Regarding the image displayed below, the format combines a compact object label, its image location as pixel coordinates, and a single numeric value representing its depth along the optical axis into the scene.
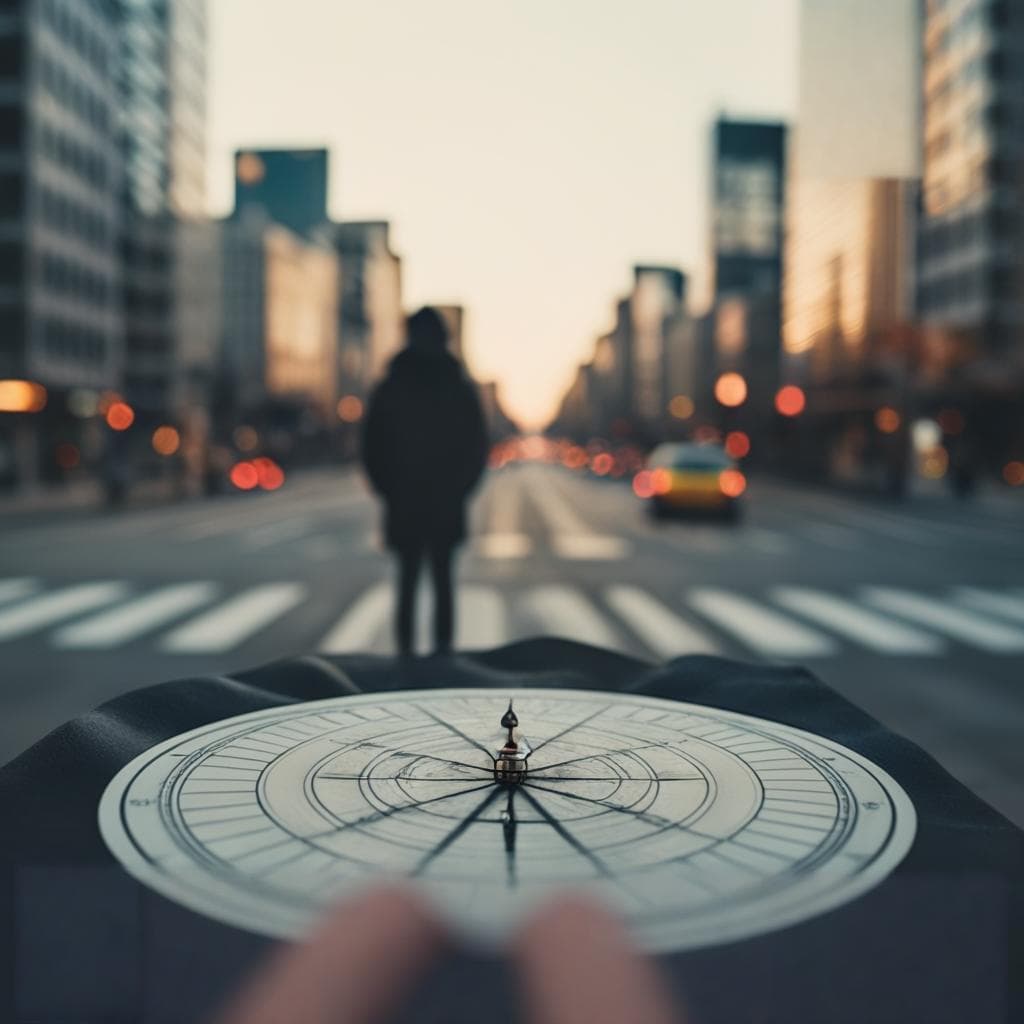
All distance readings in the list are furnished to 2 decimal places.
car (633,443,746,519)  26.53
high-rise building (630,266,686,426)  177.62
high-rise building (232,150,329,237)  168.00
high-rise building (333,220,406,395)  158.62
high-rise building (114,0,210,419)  75.12
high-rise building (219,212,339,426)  108.50
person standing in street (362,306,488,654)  7.44
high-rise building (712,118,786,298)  162.75
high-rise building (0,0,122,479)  51.97
